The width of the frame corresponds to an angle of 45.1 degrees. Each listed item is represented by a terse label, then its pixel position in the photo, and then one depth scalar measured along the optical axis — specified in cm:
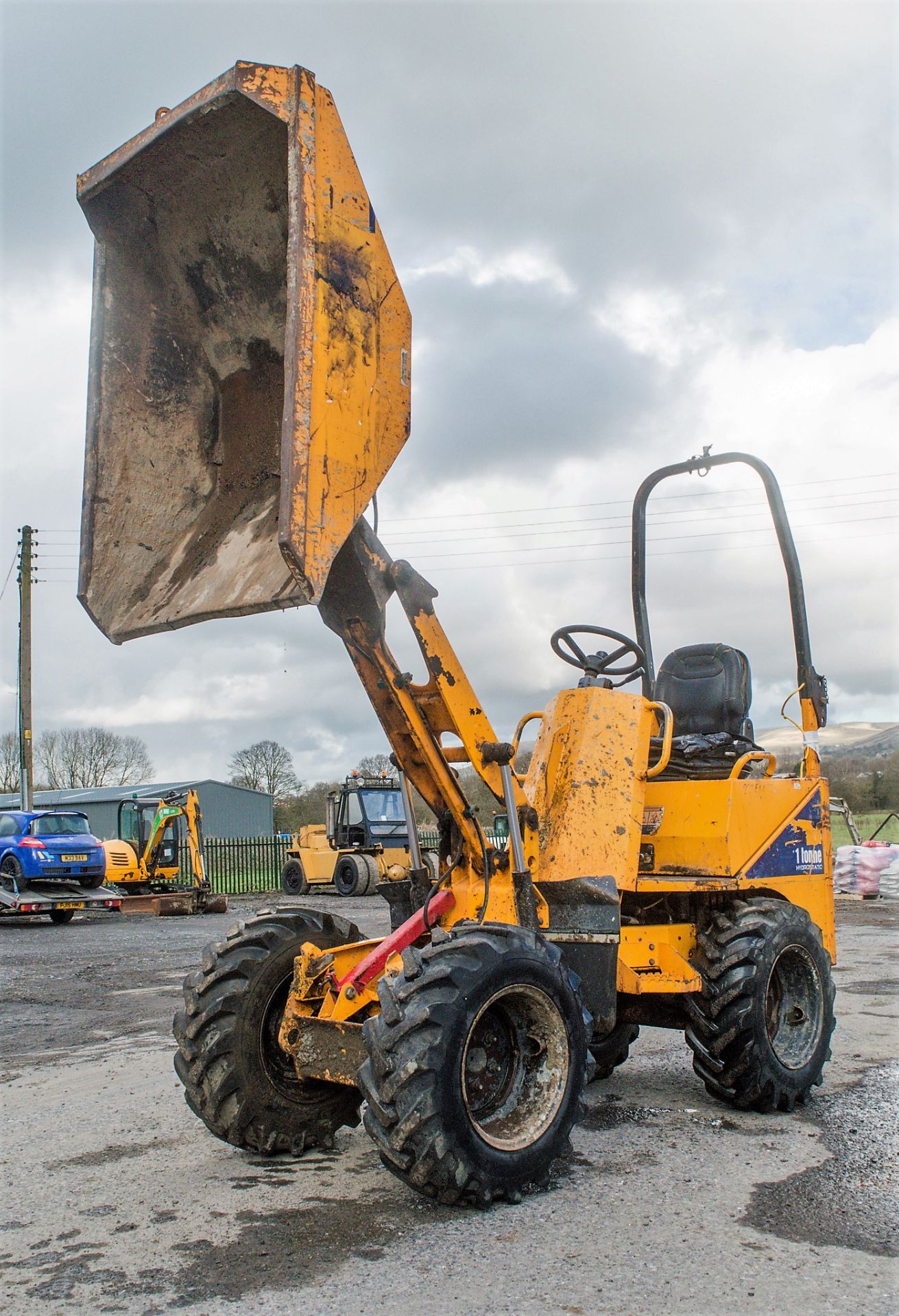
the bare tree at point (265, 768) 6106
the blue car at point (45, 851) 1898
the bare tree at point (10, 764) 6788
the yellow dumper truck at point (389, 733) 364
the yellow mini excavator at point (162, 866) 2142
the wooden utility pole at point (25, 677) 2494
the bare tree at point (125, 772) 6862
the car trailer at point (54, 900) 1852
